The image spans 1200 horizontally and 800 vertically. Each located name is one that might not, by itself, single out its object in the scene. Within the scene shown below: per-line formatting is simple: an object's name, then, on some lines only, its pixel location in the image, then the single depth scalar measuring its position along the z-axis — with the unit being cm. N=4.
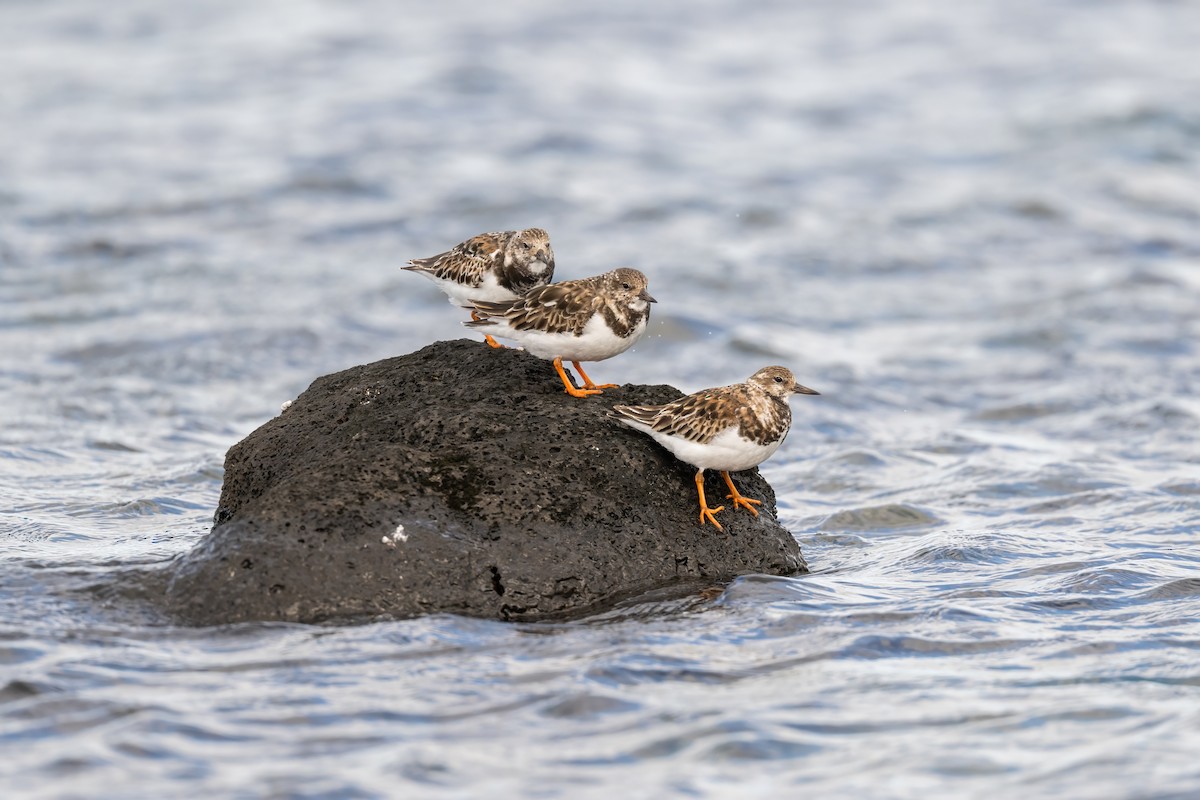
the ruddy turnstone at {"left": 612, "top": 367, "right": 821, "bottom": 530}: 1473
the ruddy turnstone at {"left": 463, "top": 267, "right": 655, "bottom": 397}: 1516
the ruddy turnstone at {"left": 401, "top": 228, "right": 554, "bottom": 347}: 1617
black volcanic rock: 1412
